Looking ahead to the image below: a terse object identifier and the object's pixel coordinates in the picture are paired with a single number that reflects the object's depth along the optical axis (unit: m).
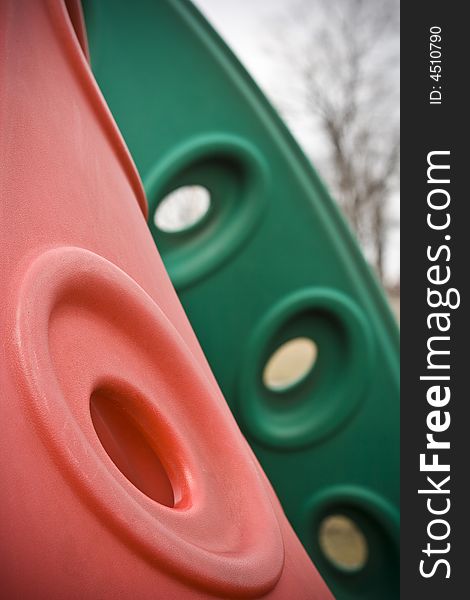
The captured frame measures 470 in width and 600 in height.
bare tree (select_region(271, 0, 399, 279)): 6.57
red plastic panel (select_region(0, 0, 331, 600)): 1.12
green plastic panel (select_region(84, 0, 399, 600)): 2.65
